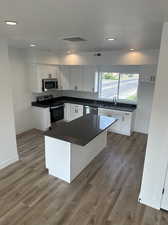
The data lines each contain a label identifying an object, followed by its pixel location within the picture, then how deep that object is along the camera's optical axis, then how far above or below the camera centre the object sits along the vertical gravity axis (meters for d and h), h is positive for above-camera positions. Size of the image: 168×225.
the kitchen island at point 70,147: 2.68 -1.17
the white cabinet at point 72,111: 5.82 -1.12
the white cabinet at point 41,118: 5.16 -1.23
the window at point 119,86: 5.37 -0.14
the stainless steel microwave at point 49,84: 5.18 -0.11
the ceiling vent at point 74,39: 3.07 +0.84
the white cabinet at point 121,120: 4.93 -1.20
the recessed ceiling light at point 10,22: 2.03 +0.75
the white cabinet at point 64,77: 5.89 +0.15
